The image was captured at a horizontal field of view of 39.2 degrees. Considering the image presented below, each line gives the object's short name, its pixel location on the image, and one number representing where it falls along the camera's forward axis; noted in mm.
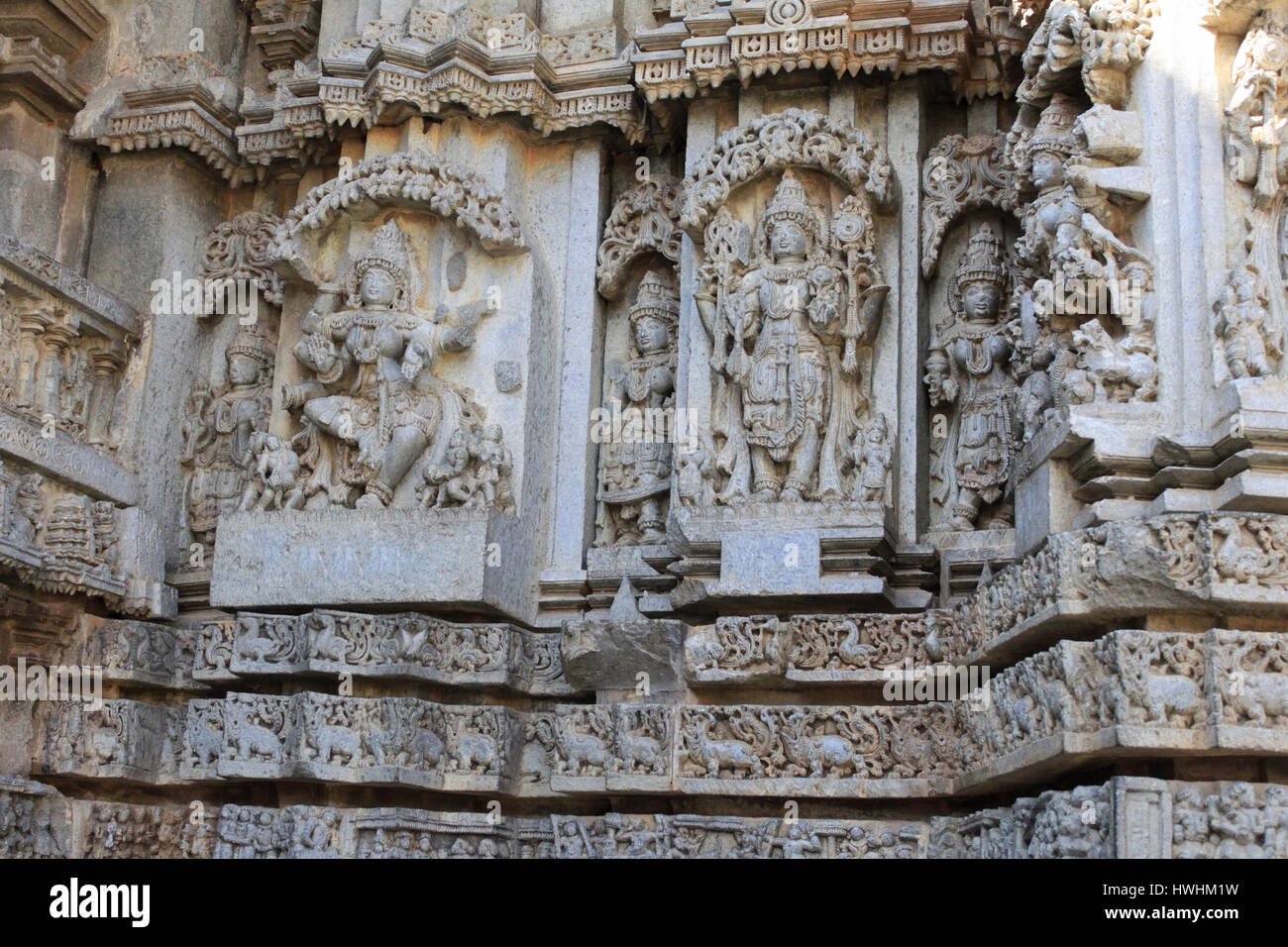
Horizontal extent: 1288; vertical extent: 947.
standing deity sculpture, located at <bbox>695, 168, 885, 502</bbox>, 10469
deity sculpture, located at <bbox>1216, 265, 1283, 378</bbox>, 8102
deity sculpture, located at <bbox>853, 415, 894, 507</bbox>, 10289
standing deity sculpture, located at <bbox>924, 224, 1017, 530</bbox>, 10531
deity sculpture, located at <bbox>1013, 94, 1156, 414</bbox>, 8531
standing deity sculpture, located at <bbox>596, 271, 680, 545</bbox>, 11352
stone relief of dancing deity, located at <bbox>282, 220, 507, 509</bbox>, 11188
